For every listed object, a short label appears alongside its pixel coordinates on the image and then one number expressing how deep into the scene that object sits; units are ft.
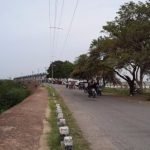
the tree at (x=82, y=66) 80.79
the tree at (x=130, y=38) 67.66
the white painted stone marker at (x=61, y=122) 22.47
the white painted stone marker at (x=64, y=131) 17.87
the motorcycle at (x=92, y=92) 66.72
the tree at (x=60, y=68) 229.54
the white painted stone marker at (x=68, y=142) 15.33
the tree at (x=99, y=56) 75.95
